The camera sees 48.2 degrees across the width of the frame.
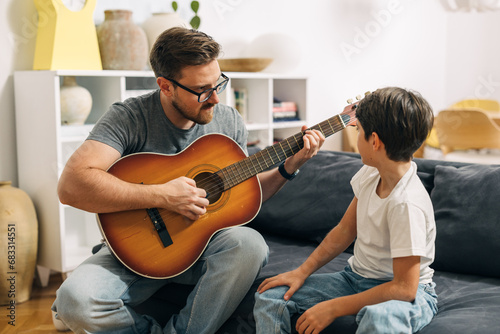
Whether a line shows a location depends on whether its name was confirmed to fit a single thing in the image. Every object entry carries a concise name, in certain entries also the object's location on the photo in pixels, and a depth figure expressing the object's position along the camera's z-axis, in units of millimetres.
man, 1667
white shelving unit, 2684
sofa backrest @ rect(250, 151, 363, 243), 2094
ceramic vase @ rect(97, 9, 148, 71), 2930
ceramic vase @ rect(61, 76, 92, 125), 2742
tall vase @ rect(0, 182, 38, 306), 2611
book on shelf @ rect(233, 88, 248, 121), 3635
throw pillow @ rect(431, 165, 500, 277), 1736
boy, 1361
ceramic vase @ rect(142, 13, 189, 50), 3124
